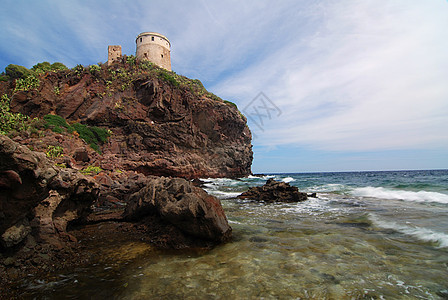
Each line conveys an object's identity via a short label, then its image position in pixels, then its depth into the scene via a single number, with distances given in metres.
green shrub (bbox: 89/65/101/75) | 28.37
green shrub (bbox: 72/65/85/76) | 27.85
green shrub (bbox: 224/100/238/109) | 41.72
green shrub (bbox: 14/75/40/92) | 22.98
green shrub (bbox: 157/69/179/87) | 31.02
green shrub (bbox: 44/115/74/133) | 19.79
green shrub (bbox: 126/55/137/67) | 32.94
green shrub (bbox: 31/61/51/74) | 27.03
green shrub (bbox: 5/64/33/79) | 25.13
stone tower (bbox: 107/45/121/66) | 35.72
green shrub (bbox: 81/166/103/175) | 14.52
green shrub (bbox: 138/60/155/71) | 33.69
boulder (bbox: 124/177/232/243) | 5.56
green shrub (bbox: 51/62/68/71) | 31.49
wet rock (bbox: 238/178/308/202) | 13.91
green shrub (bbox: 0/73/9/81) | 25.74
